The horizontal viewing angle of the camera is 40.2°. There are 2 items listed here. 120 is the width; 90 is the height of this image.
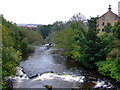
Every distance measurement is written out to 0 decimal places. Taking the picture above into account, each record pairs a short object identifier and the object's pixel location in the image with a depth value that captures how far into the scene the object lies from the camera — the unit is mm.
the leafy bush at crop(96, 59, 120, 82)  17922
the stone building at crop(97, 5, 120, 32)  40562
